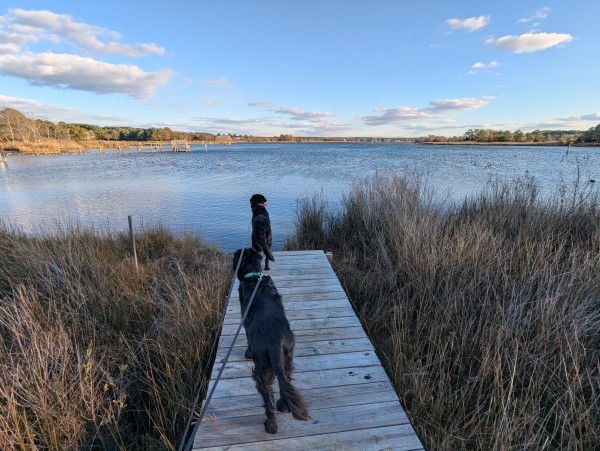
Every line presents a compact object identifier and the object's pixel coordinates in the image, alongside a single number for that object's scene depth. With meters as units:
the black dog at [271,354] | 1.65
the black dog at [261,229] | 4.14
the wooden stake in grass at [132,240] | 4.91
